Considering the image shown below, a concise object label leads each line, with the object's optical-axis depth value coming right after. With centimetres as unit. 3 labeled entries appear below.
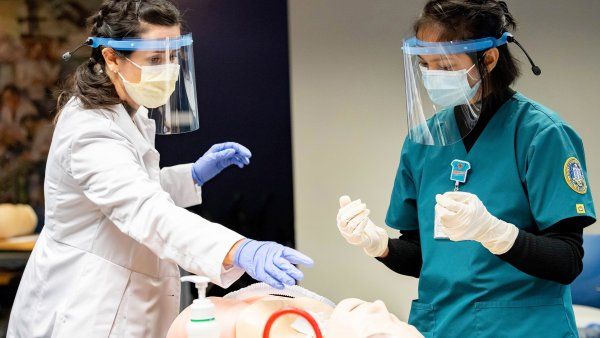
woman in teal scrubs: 154
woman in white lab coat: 152
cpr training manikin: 137
